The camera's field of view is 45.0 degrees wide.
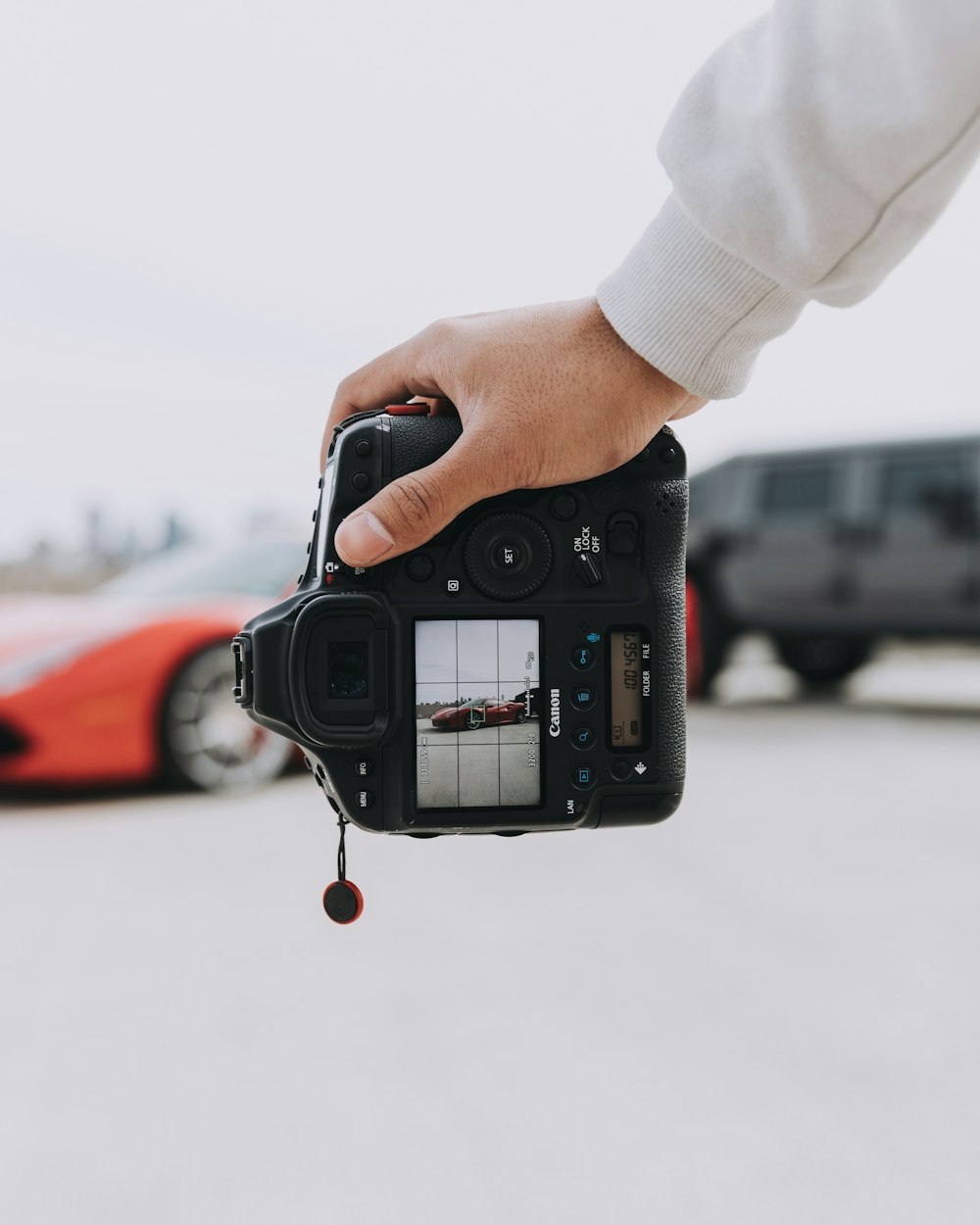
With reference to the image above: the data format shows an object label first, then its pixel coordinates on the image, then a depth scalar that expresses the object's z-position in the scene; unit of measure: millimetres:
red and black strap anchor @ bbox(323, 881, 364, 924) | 1009
